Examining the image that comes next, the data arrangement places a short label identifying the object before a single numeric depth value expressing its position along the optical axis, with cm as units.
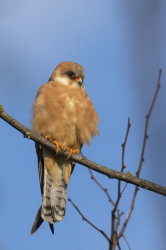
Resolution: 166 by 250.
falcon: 830
